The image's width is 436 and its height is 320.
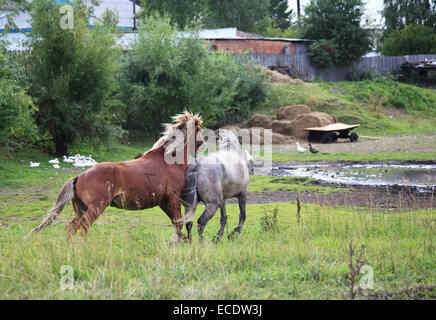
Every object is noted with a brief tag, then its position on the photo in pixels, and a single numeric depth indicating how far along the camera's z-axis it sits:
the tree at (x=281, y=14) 83.06
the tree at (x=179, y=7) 53.56
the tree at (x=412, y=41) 54.56
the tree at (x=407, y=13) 60.88
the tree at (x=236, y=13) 63.00
